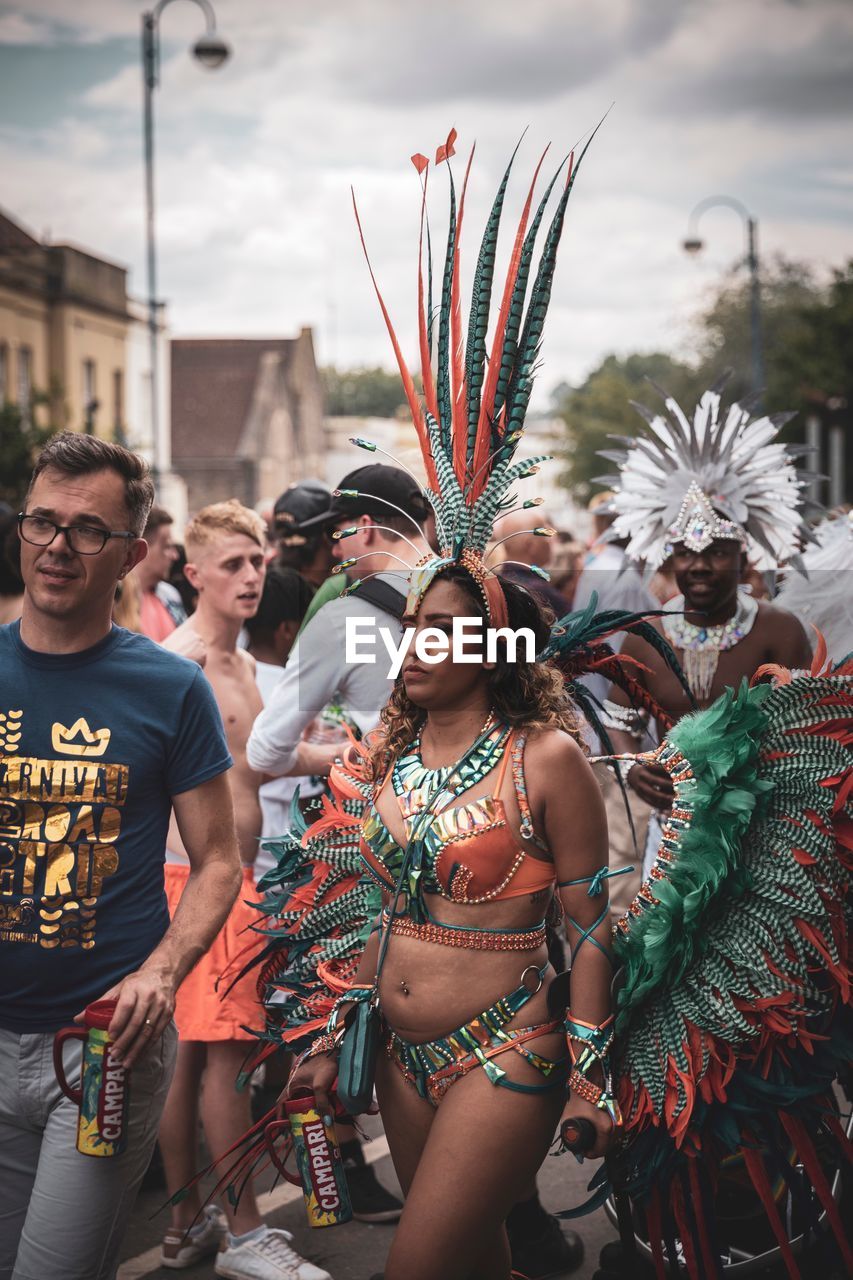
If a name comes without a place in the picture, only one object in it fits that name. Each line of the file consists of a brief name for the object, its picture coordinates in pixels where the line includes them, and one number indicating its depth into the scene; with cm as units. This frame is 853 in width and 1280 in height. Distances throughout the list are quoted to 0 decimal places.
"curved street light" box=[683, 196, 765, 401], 2841
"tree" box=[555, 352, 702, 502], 6925
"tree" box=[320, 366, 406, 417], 10875
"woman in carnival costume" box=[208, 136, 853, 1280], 298
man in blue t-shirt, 289
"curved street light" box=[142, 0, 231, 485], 2033
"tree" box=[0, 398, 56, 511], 2412
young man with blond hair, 424
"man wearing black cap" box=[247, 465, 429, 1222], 441
